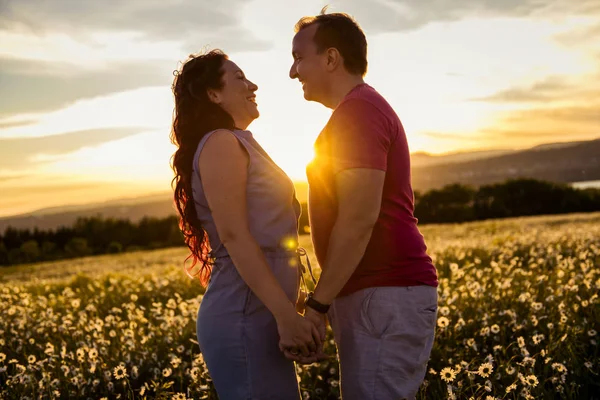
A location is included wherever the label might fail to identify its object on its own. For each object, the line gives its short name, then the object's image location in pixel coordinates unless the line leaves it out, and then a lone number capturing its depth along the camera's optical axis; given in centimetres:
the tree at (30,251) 4634
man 315
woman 323
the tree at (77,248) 4878
